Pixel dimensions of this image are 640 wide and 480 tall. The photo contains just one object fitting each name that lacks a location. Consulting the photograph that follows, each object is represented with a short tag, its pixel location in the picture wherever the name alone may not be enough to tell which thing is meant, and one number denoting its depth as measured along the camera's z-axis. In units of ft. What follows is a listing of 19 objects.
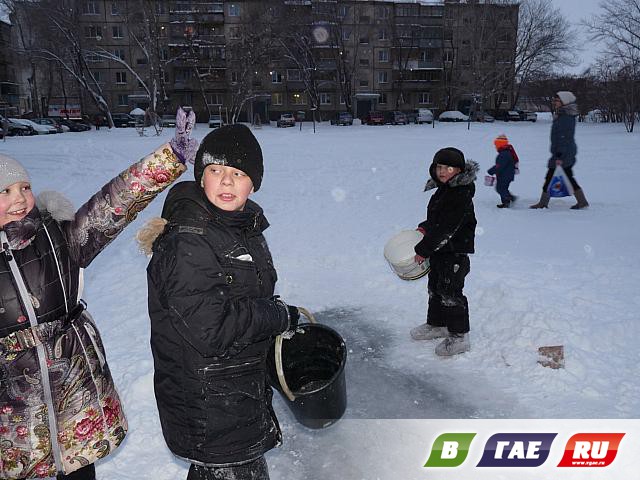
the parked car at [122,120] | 132.98
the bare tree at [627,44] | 102.10
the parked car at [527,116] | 136.56
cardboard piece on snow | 12.44
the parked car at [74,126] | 114.73
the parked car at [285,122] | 123.44
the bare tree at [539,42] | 146.61
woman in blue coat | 27.86
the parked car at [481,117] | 132.26
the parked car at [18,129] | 98.25
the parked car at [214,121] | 126.21
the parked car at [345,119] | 125.41
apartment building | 143.84
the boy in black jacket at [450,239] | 12.41
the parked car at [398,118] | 126.21
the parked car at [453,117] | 139.95
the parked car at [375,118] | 127.65
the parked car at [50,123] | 109.60
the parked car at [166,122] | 124.28
